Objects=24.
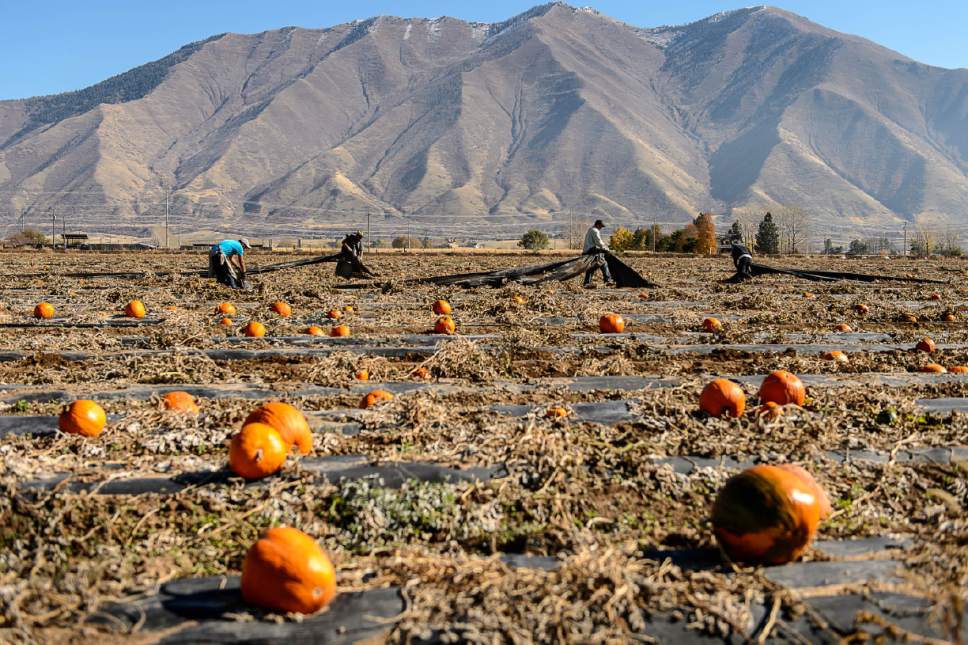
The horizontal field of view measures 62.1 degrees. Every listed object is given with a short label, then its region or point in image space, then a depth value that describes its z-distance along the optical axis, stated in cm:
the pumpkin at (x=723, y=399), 622
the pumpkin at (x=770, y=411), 619
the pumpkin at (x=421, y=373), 822
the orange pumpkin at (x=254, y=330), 1103
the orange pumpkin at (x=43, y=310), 1290
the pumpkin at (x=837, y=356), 919
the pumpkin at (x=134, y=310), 1292
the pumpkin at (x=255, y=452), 469
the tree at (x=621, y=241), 5872
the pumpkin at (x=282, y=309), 1338
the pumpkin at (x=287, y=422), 523
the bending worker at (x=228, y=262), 1855
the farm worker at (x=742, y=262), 2170
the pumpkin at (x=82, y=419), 574
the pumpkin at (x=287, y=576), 336
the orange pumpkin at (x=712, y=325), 1192
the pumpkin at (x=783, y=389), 665
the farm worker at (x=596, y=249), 1959
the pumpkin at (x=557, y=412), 615
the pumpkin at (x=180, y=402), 627
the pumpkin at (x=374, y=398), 685
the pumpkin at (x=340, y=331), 1116
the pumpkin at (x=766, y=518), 376
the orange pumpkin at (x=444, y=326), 1132
